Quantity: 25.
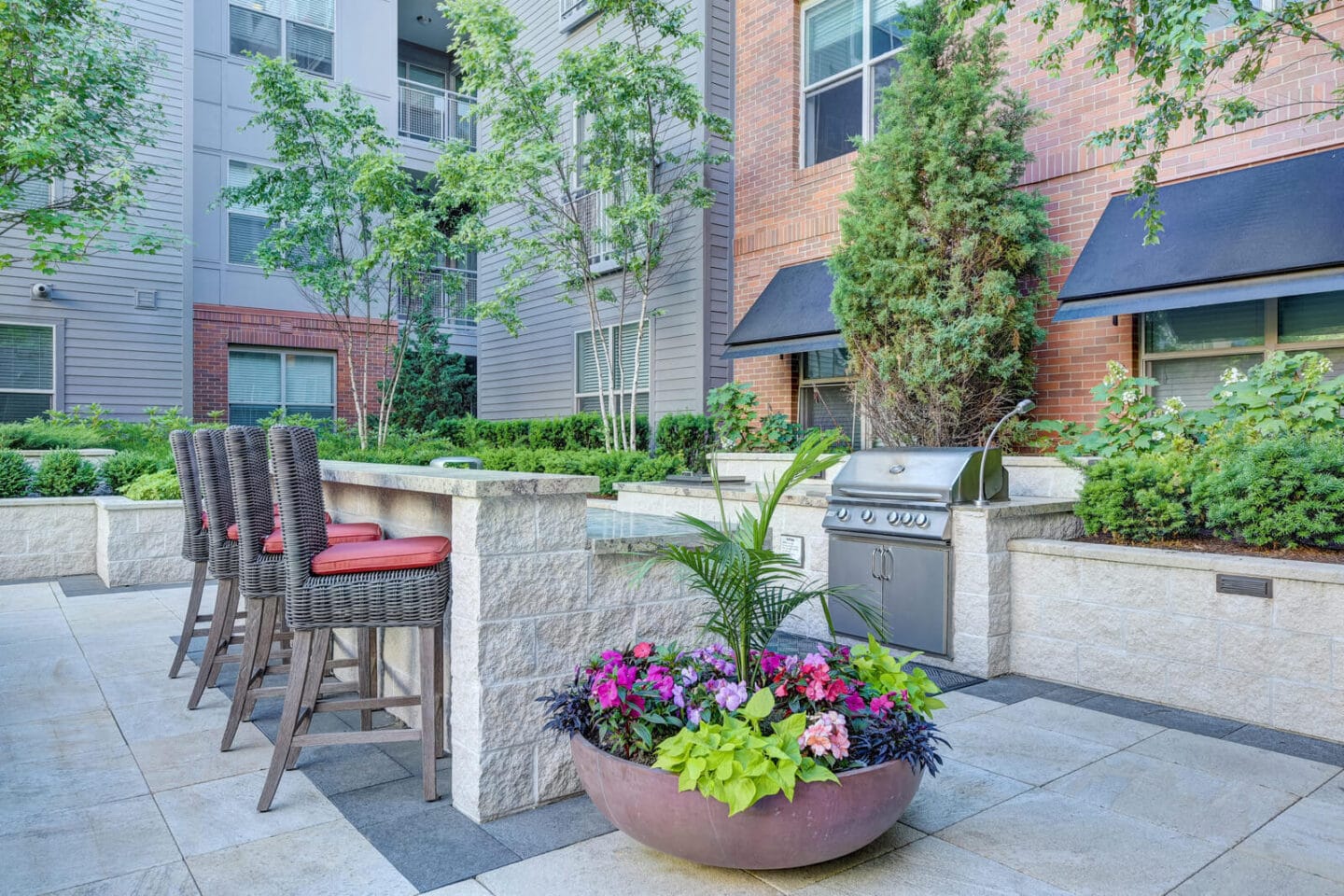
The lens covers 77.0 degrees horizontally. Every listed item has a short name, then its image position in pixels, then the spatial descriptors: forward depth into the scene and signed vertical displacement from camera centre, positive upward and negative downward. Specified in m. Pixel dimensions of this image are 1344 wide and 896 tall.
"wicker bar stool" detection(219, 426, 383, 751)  3.34 -0.51
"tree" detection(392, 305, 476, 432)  15.61 +1.11
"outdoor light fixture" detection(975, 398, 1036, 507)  4.93 +0.20
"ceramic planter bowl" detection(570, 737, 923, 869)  2.31 -1.05
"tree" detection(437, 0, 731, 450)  9.09 +3.30
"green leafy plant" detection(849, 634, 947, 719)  2.75 -0.78
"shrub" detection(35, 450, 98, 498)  8.12 -0.35
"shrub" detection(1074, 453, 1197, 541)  4.60 -0.30
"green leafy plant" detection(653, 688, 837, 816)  2.24 -0.86
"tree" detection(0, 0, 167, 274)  9.23 +3.72
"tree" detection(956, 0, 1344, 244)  3.96 +2.15
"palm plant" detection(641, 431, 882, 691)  2.64 -0.42
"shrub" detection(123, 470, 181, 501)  7.78 -0.45
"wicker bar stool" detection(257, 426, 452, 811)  2.97 -0.54
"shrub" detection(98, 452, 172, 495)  8.55 -0.29
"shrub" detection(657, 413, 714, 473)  9.46 +0.06
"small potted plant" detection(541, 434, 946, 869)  2.31 -0.84
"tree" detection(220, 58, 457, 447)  11.38 +3.39
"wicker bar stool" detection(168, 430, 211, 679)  4.33 -0.45
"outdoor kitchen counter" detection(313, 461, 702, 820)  2.88 -0.61
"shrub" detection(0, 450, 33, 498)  7.82 -0.34
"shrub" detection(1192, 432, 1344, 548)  4.08 -0.23
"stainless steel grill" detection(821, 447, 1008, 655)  4.98 -0.53
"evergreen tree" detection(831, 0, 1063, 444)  6.39 +1.57
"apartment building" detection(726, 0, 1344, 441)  5.46 +1.72
